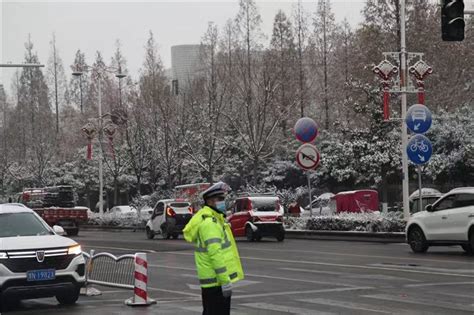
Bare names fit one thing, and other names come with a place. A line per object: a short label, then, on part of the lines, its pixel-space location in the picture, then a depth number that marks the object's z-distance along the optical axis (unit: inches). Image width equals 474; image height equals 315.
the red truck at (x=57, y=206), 1494.8
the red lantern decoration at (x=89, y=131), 1809.8
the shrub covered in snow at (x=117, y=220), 1689.2
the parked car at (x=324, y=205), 1432.9
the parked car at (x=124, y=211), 1806.1
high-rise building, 6636.8
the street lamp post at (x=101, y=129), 1865.2
